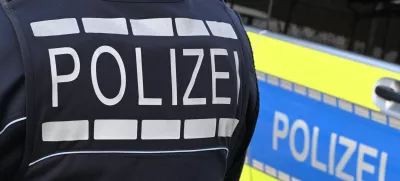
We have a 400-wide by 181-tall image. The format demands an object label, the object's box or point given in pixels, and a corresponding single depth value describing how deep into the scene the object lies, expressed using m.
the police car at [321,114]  2.80
